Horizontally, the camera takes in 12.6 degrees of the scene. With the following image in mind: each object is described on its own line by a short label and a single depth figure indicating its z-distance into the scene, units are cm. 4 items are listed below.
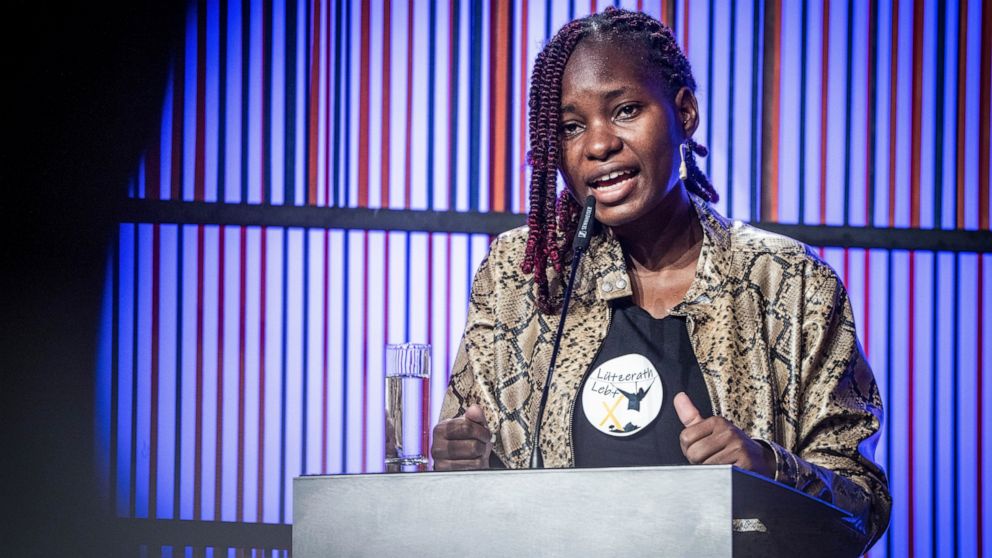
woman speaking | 526
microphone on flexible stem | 507
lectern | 475
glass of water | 519
